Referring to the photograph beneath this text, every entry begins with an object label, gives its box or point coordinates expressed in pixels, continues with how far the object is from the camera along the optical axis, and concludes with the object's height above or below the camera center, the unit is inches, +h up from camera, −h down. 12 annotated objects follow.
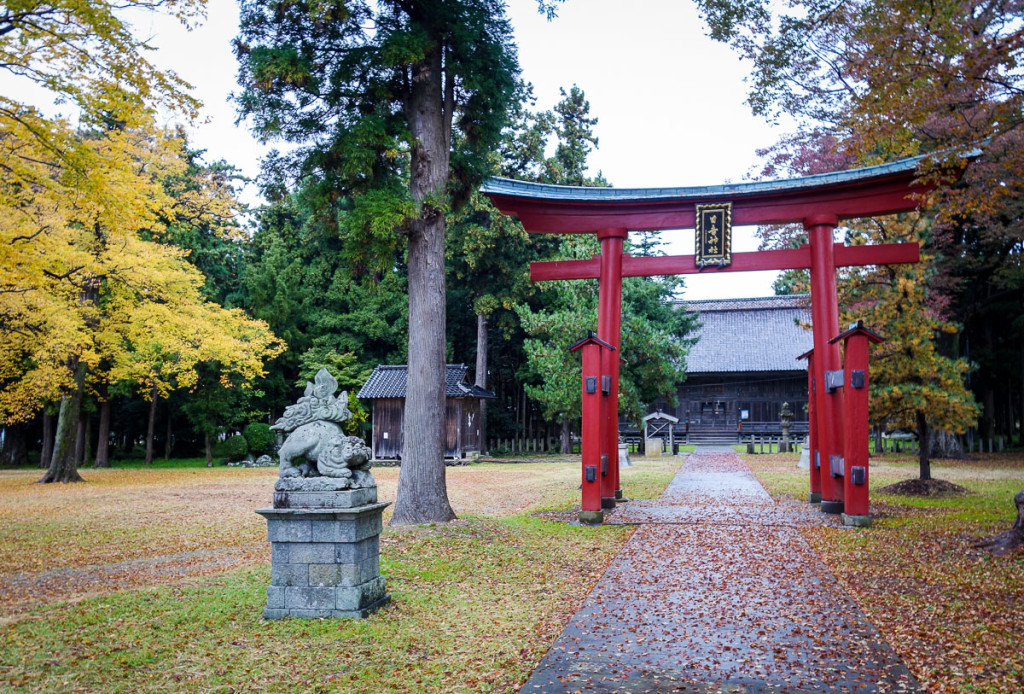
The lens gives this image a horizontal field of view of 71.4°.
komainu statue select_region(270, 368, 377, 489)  221.1 -5.2
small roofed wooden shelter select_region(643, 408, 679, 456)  1106.7 +3.3
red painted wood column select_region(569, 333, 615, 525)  414.3 +9.3
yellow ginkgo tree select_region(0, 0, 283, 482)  335.9 +126.7
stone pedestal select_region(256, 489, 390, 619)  215.0 -39.4
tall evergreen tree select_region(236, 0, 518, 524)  365.7 +172.2
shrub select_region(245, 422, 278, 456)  1030.4 -18.5
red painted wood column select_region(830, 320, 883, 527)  383.2 +6.7
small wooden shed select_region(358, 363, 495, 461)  974.4 +25.3
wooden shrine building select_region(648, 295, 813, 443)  1268.5 +96.1
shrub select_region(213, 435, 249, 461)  1009.5 -35.4
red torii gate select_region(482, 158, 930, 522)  434.6 +136.3
